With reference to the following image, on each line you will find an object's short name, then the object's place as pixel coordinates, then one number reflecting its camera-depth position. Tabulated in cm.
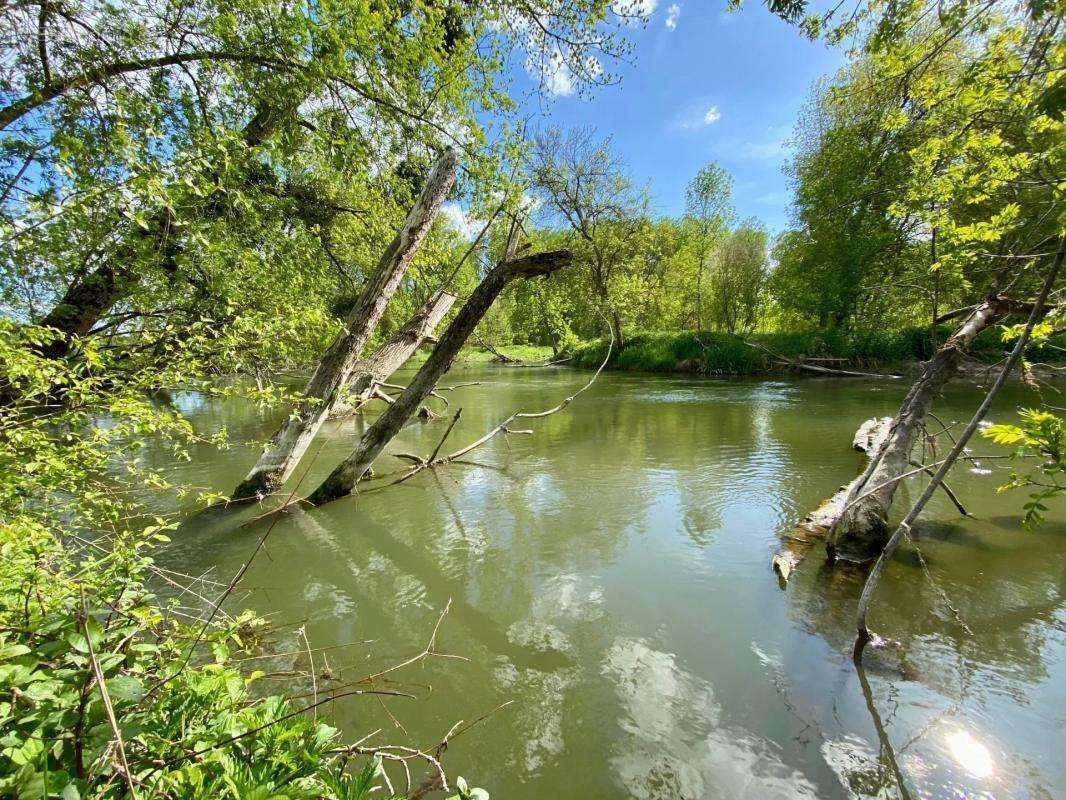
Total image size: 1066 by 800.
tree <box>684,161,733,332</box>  3036
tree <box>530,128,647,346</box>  2636
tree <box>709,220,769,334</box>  2892
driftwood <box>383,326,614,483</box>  788
